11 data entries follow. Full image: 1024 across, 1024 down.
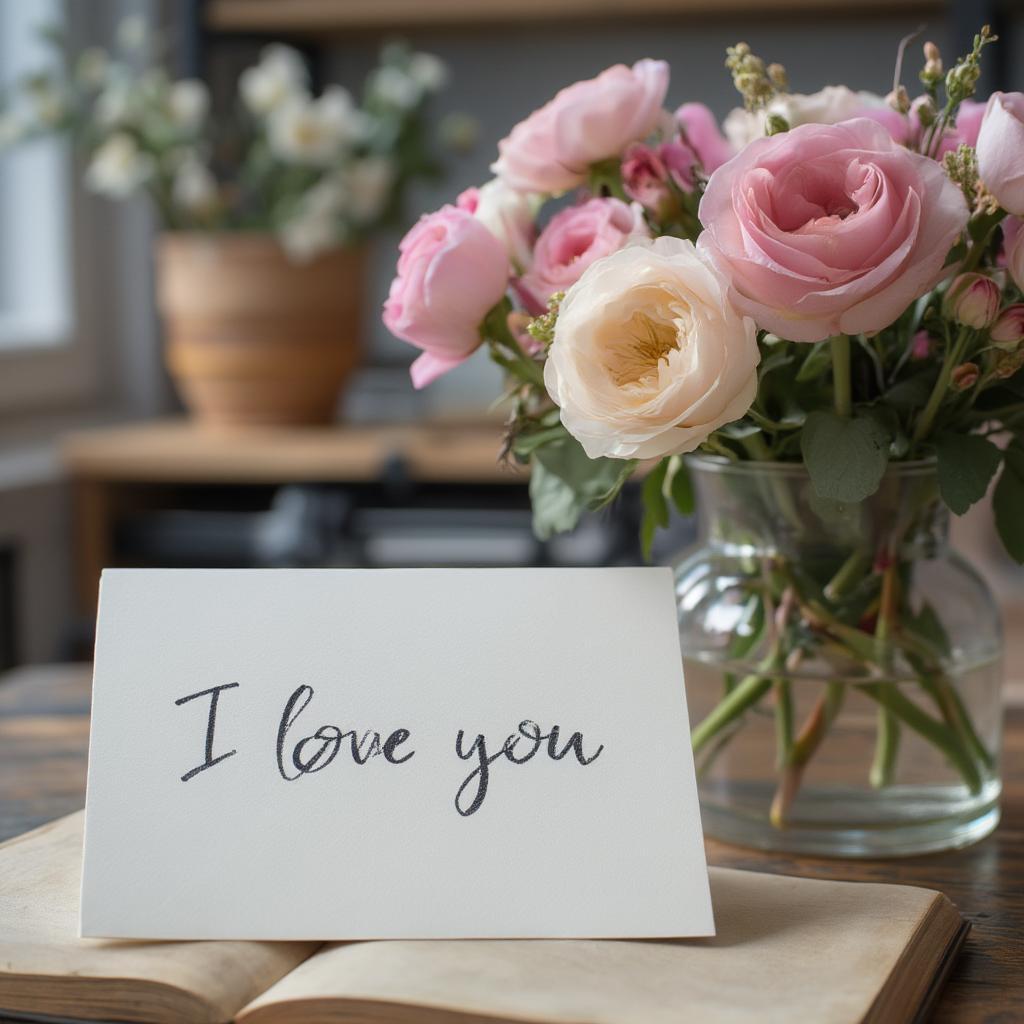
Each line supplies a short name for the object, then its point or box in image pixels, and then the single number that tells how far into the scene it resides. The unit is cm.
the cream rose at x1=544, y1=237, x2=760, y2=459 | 64
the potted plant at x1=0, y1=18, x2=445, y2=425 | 182
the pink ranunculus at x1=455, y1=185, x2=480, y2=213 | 76
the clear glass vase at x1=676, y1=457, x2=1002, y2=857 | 74
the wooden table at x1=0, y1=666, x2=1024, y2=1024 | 64
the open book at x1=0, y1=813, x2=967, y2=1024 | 58
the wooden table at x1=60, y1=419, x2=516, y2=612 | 176
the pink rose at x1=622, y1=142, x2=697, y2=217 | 72
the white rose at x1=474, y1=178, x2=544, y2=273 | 76
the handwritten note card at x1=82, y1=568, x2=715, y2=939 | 64
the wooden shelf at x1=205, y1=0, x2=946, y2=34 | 185
